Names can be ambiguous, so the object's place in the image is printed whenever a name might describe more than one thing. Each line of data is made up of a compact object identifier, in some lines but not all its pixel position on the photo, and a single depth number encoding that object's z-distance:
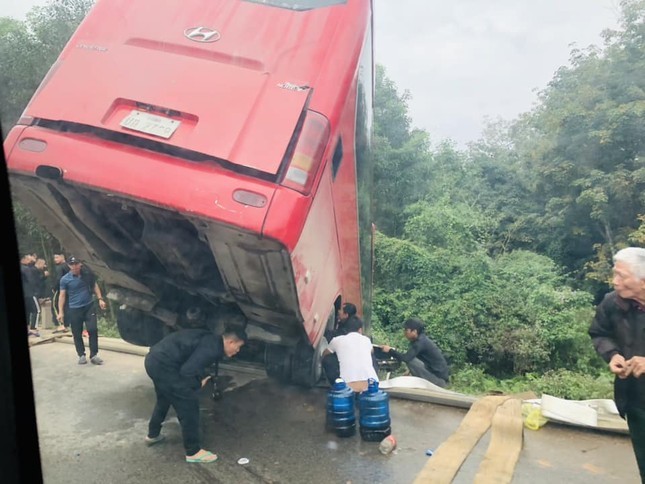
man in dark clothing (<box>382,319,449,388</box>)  5.24
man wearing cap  5.28
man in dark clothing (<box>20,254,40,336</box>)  5.07
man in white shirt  4.30
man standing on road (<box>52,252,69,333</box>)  5.62
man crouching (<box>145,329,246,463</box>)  3.46
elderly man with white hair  2.70
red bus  2.93
